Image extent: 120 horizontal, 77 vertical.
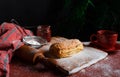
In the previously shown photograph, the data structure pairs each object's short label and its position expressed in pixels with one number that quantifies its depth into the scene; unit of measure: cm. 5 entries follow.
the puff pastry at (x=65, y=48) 86
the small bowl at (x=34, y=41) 95
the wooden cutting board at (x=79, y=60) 79
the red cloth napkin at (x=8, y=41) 77
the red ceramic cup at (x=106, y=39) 95
